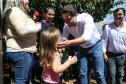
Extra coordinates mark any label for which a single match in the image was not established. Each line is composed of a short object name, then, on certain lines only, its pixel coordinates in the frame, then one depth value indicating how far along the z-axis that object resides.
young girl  1.81
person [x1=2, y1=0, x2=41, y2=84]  1.83
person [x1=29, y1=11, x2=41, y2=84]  3.26
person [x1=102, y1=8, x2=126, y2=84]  2.83
